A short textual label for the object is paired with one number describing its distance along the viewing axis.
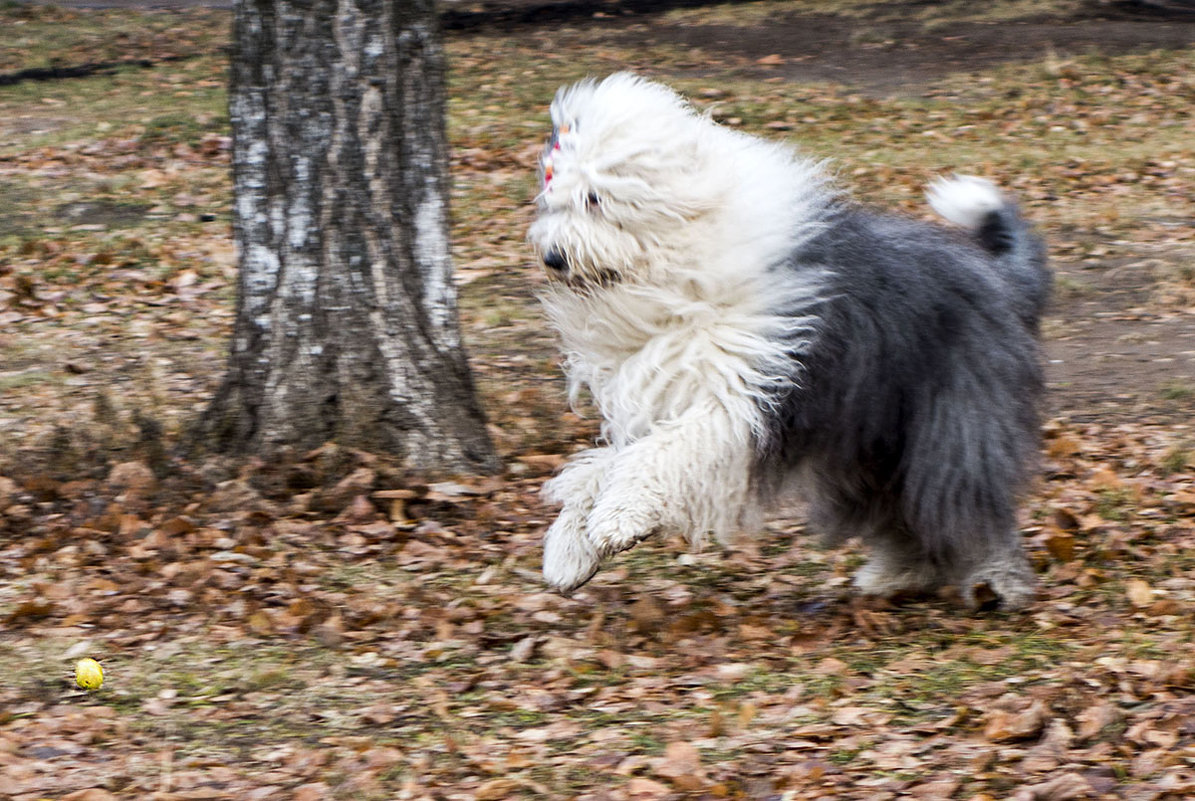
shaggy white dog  7.95
